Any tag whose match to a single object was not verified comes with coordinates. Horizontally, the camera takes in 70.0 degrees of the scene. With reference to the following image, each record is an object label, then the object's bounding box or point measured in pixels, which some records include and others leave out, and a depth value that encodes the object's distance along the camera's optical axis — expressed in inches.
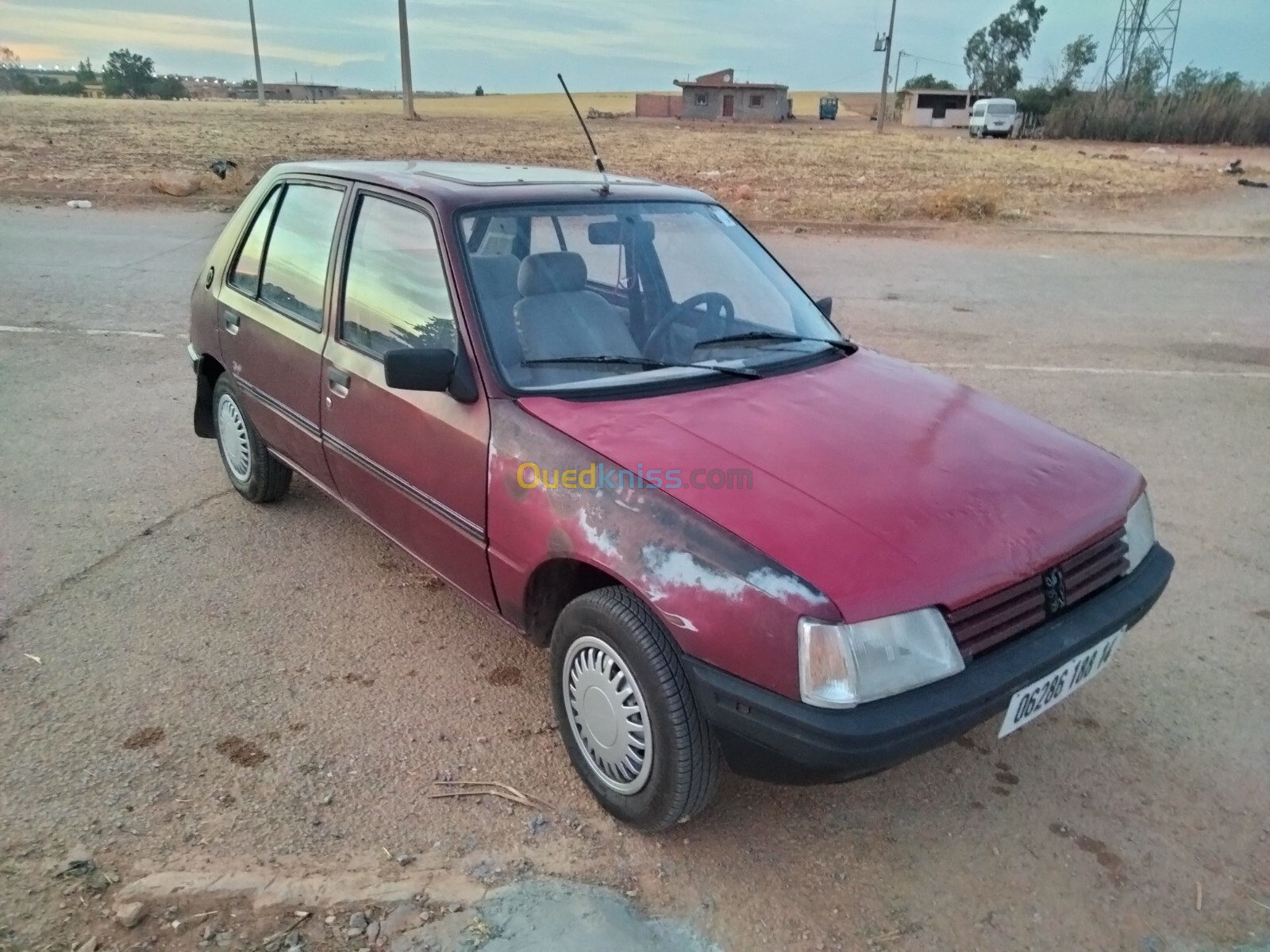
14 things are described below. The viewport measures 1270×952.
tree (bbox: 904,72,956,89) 3769.7
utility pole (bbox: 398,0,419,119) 2096.5
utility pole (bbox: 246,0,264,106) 2682.1
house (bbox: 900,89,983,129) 2733.8
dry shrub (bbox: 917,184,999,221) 638.5
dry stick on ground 105.7
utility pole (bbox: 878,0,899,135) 2159.1
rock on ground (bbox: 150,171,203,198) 623.2
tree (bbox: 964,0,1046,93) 3580.2
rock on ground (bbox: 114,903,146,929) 85.9
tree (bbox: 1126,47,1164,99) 2183.8
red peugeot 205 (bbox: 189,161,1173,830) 84.7
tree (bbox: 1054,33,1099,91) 3344.0
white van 1898.4
